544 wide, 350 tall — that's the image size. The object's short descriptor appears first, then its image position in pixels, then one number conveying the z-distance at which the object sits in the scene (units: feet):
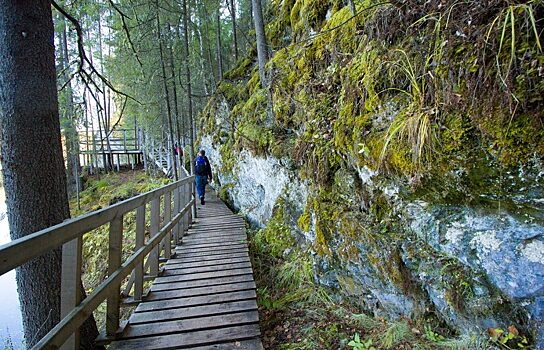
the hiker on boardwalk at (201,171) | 32.76
